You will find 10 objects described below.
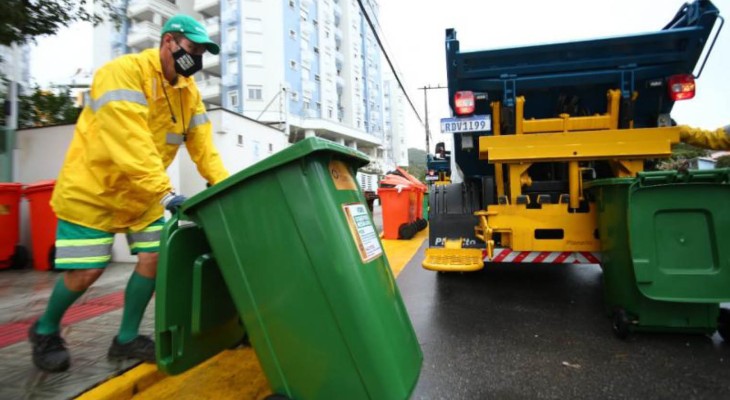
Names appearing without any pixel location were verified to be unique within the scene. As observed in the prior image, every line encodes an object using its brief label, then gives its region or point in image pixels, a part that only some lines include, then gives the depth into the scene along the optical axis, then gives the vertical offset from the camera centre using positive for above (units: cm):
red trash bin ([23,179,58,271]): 495 -12
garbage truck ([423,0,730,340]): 271 +45
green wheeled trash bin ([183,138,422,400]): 140 -26
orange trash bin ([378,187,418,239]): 812 -7
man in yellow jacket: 192 +17
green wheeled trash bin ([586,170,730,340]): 251 -32
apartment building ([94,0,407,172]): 3509 +1463
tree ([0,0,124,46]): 477 +260
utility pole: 2518 +632
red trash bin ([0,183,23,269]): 498 -10
